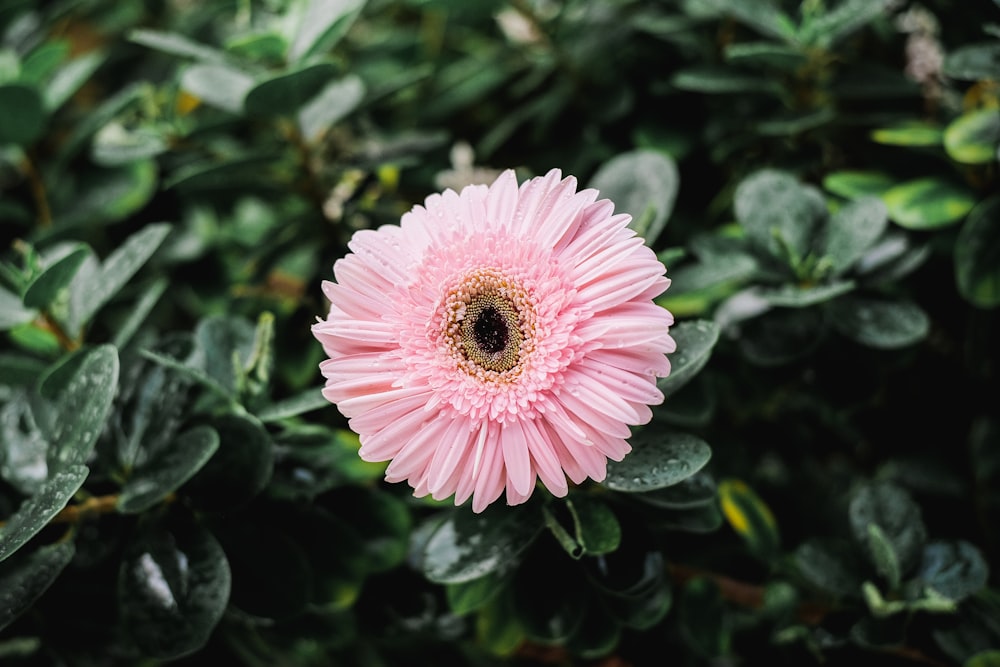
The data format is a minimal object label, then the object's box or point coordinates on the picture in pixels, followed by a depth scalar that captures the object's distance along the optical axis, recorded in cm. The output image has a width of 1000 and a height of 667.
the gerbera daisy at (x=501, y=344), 23
